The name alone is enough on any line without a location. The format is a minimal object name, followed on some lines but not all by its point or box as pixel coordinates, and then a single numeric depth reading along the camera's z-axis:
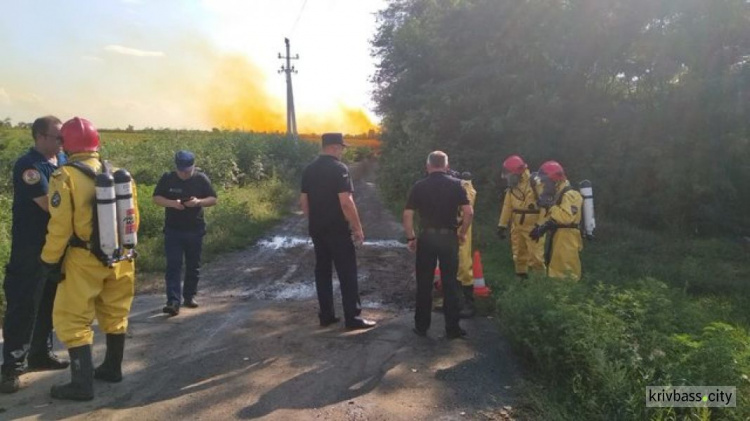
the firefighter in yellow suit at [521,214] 7.81
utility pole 37.72
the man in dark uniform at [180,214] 6.45
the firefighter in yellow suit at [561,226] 6.82
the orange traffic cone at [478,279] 7.32
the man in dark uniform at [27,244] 4.43
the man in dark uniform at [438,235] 5.79
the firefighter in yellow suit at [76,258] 4.00
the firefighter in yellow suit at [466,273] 6.95
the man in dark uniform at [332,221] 5.89
